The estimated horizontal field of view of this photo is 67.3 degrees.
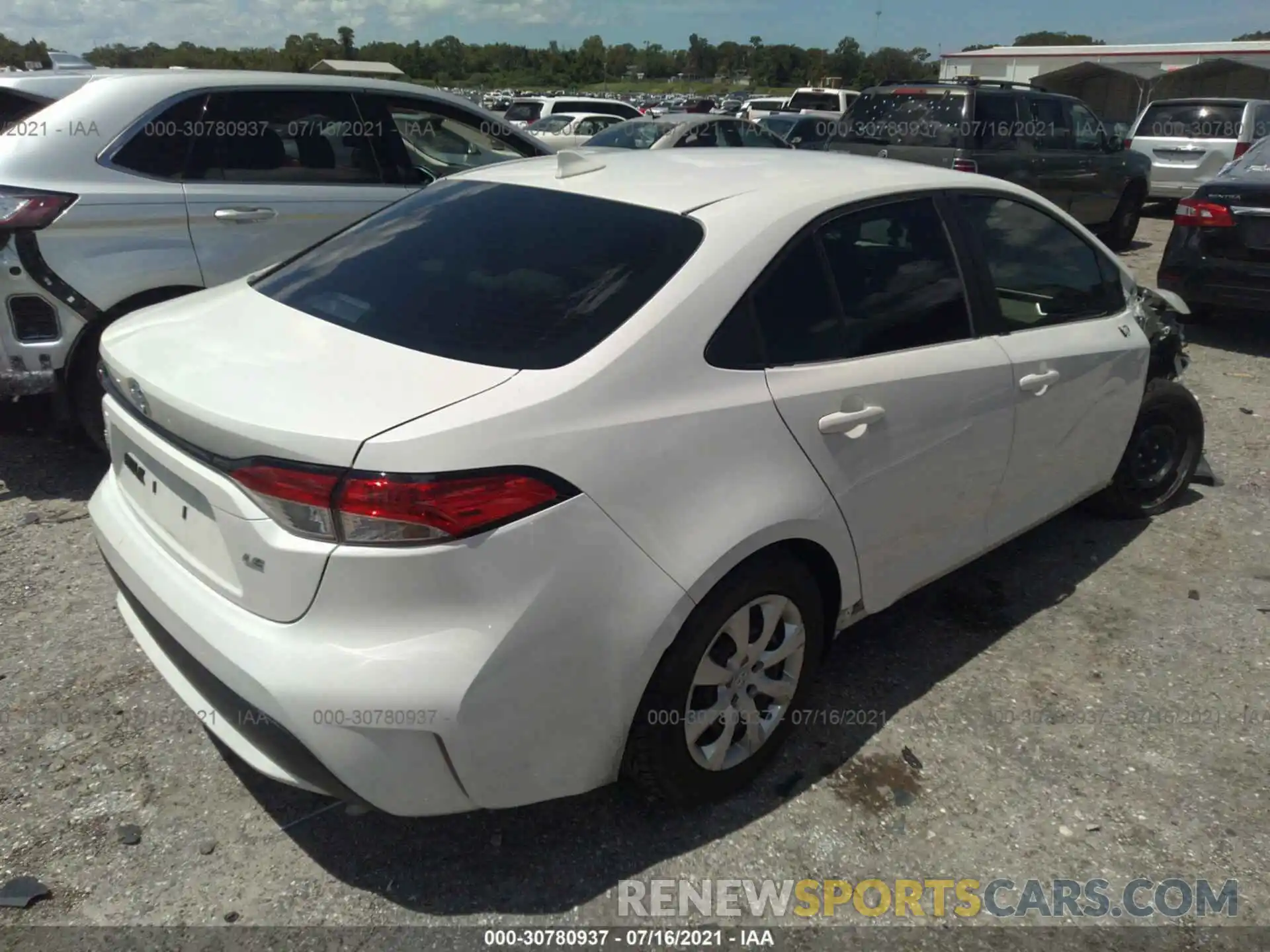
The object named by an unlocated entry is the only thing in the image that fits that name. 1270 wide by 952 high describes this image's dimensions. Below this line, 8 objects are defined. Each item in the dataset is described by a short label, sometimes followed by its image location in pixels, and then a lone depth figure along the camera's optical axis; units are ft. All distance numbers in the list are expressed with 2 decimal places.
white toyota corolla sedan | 6.35
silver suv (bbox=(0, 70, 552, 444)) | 13.62
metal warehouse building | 95.40
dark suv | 31.17
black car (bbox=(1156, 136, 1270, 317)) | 22.31
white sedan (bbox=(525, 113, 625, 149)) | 59.72
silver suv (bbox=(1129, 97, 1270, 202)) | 45.19
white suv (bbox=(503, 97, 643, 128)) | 66.59
